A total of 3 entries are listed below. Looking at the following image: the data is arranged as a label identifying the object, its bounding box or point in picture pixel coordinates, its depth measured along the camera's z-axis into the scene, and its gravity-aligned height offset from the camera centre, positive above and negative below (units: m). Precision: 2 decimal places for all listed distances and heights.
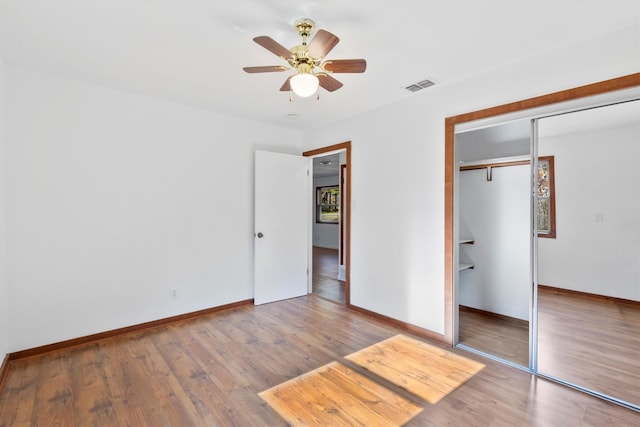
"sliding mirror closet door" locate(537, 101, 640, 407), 2.13 -0.31
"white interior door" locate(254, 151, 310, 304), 4.14 -0.16
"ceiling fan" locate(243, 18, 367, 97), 1.83 +1.01
